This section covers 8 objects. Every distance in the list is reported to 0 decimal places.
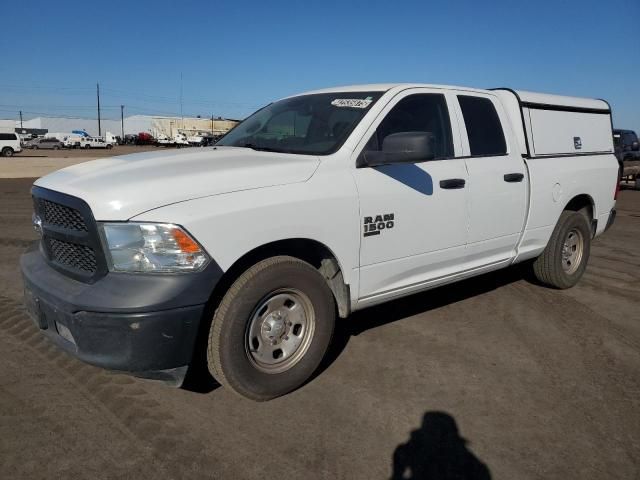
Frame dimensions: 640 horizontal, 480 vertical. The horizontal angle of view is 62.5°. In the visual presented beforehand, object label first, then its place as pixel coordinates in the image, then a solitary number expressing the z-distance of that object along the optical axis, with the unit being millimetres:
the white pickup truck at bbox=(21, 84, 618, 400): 2684
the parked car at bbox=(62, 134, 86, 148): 66562
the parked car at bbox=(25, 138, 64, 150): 62375
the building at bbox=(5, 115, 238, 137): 129125
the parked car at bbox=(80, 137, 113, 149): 66688
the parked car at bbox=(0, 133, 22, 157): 40469
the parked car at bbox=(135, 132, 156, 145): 77312
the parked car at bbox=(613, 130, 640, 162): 22909
